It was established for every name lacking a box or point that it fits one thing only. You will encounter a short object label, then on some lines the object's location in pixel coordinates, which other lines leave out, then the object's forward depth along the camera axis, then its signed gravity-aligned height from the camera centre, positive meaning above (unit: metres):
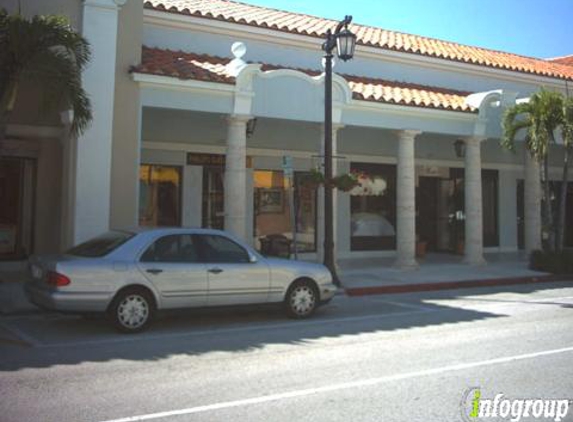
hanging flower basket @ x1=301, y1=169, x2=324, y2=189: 13.14 +1.28
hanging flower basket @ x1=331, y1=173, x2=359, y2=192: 13.05 +1.20
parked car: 8.01 -0.58
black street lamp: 12.88 +1.83
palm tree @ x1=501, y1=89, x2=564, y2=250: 15.94 +3.12
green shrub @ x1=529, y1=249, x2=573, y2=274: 16.36 -0.56
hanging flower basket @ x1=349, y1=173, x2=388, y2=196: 19.00 +1.65
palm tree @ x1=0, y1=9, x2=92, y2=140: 9.78 +2.85
